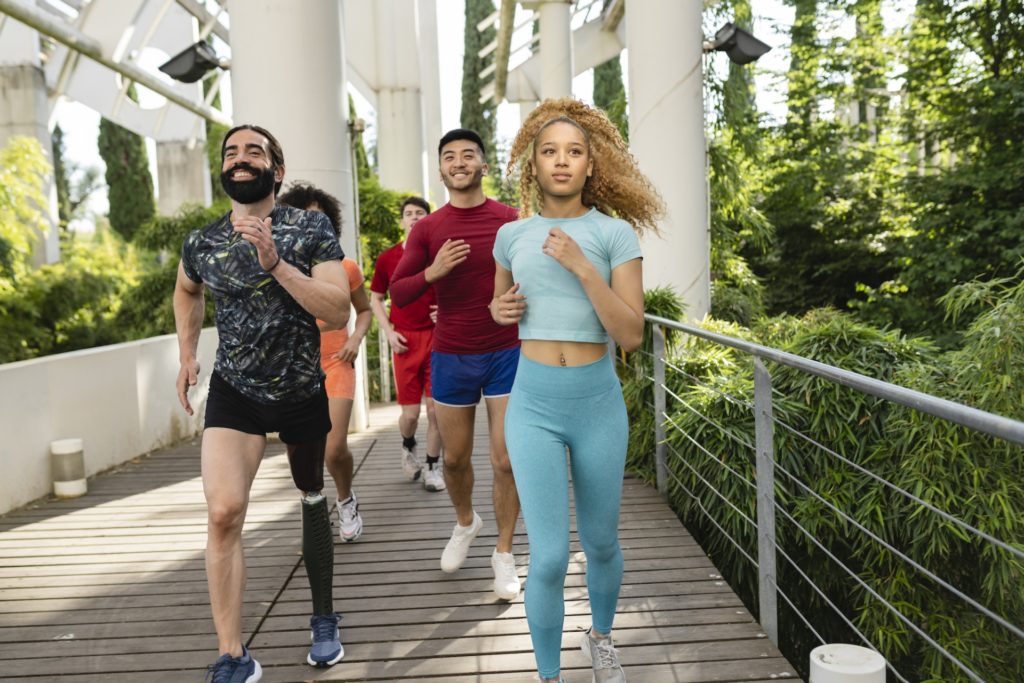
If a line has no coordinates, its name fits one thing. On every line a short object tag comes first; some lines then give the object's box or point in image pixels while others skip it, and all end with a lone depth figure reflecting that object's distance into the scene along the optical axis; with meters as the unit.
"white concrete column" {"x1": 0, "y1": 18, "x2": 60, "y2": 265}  15.12
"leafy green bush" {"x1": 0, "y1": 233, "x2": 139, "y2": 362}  12.74
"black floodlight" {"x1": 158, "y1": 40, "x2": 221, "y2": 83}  8.18
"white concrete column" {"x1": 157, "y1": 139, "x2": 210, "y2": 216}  23.27
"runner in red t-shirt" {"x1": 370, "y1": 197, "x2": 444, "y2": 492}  5.98
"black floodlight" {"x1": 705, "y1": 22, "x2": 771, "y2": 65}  8.67
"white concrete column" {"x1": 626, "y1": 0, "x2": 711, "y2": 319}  8.54
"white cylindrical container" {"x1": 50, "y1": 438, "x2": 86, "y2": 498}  6.13
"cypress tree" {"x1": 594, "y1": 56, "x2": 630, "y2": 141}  27.44
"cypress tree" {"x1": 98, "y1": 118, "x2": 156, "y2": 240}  29.22
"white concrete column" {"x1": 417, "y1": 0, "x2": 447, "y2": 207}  23.62
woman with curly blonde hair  2.70
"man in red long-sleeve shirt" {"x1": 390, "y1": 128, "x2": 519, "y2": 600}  3.84
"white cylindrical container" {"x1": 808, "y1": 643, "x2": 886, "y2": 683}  2.52
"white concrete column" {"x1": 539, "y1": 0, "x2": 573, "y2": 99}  15.23
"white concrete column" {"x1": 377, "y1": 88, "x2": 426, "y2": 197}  17.56
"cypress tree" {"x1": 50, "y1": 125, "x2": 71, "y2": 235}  36.14
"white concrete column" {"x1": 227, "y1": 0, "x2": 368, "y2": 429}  7.39
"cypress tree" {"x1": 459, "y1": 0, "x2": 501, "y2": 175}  27.11
